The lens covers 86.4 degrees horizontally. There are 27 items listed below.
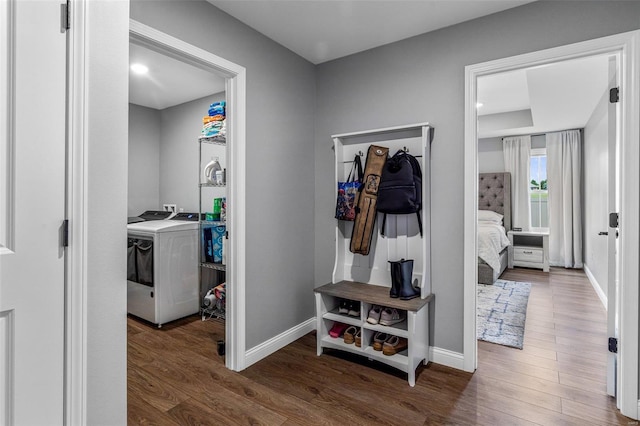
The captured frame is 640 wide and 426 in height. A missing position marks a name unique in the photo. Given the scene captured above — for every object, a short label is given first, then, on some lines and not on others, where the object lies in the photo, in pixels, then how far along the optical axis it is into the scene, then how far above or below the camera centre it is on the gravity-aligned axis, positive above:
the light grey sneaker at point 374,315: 2.48 -0.74
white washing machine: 3.30 -0.58
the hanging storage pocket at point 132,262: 3.49 -0.51
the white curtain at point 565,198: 5.77 +0.27
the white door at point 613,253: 2.02 -0.24
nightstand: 5.68 -0.61
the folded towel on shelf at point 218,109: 3.27 +1.01
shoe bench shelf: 2.27 -0.80
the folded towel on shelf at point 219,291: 3.30 -0.76
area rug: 3.00 -1.05
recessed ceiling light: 3.25 +1.41
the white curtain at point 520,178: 6.17 +0.64
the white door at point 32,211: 1.05 +0.01
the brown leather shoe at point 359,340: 2.54 -0.94
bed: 4.64 -0.18
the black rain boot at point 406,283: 2.42 -0.51
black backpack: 2.45 +0.20
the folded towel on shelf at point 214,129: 3.20 +0.81
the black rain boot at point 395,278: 2.45 -0.47
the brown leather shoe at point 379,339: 2.45 -0.92
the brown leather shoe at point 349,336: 2.58 -0.93
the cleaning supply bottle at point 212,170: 3.47 +0.44
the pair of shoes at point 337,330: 2.69 -0.93
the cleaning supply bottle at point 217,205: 3.49 +0.08
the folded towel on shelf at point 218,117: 3.24 +0.92
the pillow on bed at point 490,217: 5.68 -0.06
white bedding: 4.62 -0.47
